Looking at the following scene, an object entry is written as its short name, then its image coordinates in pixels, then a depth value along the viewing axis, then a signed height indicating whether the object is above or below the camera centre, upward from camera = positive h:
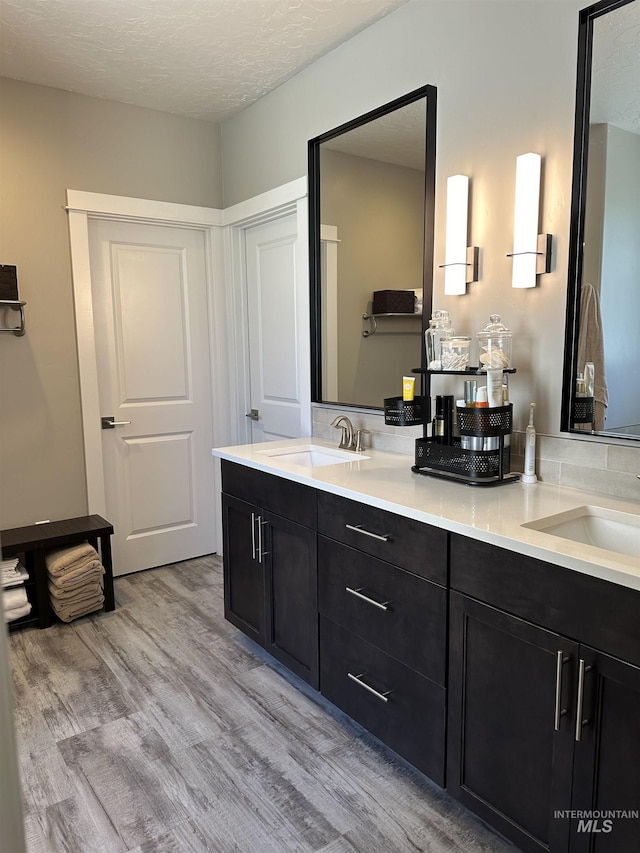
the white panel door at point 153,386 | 3.42 -0.24
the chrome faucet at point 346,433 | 2.76 -0.41
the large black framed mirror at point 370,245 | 2.41 +0.43
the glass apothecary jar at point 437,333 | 2.21 +0.03
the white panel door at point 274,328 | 3.27 +0.09
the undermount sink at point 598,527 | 1.62 -0.51
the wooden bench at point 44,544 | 2.91 -0.96
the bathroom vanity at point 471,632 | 1.31 -0.78
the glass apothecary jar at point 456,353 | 2.13 -0.04
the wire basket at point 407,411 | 2.29 -0.26
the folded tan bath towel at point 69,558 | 2.92 -1.03
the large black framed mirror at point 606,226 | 1.74 +0.34
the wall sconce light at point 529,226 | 1.94 +0.37
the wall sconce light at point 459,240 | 2.20 +0.37
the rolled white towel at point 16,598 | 2.83 -1.17
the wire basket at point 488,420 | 1.92 -0.25
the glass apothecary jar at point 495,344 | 1.99 -0.01
